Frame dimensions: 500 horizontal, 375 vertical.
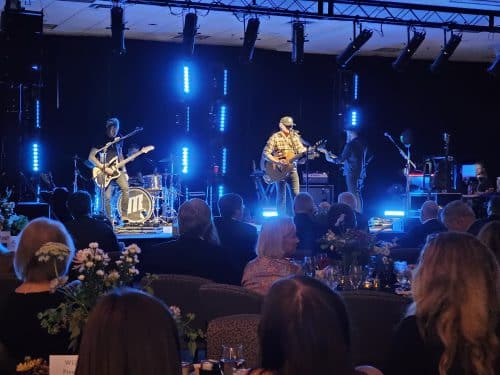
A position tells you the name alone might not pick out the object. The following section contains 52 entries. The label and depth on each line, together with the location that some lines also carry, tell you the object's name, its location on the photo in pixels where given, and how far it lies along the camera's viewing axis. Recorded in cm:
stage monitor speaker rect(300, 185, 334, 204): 1516
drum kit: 1275
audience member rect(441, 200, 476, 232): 625
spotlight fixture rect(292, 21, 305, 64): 1133
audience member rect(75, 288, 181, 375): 173
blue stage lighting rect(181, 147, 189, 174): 1384
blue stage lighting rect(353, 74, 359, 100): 1435
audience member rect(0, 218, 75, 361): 338
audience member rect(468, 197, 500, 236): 680
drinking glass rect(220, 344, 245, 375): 290
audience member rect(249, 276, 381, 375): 186
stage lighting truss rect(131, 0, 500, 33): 1097
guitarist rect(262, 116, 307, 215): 1338
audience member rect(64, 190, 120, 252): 669
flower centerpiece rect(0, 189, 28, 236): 808
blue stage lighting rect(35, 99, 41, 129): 1115
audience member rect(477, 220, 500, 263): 391
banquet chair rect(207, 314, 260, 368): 340
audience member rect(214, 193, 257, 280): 684
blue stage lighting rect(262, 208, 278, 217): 1336
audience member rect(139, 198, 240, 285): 550
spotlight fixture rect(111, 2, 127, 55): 1016
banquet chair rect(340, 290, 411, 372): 419
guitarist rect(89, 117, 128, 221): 1255
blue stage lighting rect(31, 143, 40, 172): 1114
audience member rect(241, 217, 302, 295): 485
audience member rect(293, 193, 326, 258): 752
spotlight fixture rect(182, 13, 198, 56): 1071
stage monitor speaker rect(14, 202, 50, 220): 958
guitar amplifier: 1527
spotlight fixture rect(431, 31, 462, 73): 1199
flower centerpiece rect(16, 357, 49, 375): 286
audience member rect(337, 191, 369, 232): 814
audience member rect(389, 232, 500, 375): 255
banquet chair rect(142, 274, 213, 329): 489
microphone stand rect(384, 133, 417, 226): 1477
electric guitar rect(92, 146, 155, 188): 1259
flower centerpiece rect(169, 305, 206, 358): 295
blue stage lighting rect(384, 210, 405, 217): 1380
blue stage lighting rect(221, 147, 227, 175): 1467
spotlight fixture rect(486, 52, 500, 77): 1291
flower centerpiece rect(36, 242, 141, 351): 300
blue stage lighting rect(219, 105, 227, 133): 1453
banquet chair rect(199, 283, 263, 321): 435
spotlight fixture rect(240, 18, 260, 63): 1109
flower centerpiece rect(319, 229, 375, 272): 516
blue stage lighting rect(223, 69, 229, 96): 1491
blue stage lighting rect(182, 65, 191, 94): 1366
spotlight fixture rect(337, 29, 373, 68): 1144
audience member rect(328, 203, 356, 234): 669
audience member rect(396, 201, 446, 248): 728
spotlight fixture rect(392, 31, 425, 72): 1196
